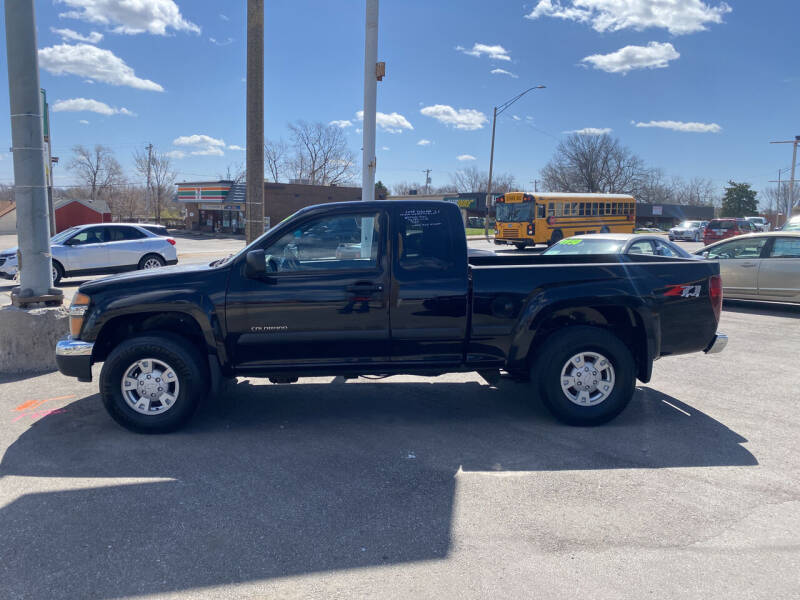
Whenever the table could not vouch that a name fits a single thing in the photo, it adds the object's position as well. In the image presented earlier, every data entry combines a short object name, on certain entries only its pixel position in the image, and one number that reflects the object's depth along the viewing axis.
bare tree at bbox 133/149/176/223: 77.06
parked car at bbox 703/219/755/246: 31.50
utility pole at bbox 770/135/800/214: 45.30
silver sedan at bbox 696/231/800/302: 11.84
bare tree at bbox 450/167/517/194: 99.50
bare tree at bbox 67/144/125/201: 80.62
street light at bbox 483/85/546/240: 38.40
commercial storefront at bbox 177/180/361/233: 50.03
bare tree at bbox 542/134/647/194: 71.12
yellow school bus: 30.72
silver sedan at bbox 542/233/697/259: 12.12
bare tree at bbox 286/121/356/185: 73.38
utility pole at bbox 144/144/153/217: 77.50
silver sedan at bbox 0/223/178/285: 15.94
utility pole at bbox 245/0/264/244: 10.06
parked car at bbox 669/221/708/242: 44.16
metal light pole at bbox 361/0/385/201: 10.40
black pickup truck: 5.12
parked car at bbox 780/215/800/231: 23.99
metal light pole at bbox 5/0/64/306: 6.98
